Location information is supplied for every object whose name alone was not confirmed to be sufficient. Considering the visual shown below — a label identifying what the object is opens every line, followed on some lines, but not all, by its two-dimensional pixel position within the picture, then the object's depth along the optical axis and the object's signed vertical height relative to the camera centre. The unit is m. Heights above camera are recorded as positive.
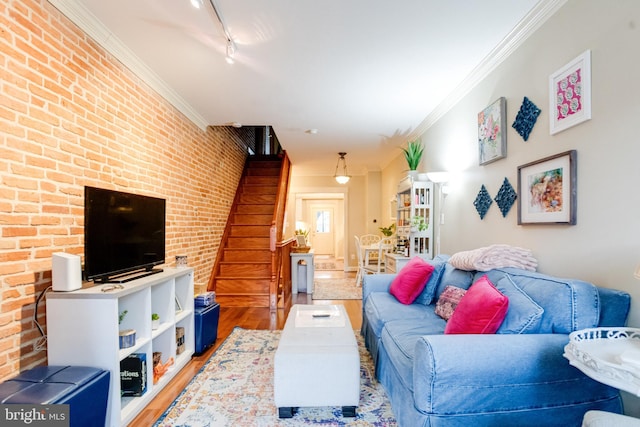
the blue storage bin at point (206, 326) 2.90 -1.02
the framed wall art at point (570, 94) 1.73 +0.72
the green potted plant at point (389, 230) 5.84 -0.23
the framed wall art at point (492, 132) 2.50 +0.72
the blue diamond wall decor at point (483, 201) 2.78 +0.15
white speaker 1.77 -0.30
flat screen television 1.93 -0.12
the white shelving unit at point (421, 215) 4.08 +0.04
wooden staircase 4.63 -0.44
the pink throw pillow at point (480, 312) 1.62 -0.50
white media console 1.78 -0.66
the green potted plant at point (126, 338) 1.93 -0.74
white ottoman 1.89 -0.96
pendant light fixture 6.82 +1.22
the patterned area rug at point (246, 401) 1.91 -1.23
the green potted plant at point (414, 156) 4.34 +0.86
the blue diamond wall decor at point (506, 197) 2.41 +0.17
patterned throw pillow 2.34 -0.63
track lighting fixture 2.12 +1.31
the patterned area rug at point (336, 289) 5.27 -1.31
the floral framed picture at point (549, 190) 1.84 +0.18
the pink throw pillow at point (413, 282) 2.82 -0.57
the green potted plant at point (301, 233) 6.69 -0.32
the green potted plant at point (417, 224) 4.00 -0.07
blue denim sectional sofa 1.37 -0.67
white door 12.54 -0.45
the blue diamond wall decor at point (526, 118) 2.15 +0.71
